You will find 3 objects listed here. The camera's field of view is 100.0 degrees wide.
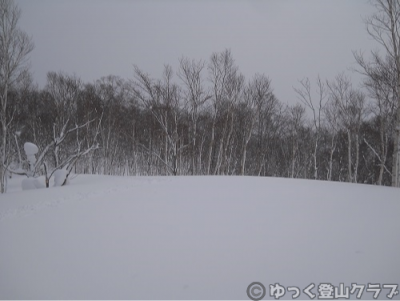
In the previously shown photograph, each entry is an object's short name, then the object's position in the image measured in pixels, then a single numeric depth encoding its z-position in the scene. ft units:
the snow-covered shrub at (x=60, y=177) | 25.32
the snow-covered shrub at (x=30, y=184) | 25.14
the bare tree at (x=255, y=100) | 51.03
